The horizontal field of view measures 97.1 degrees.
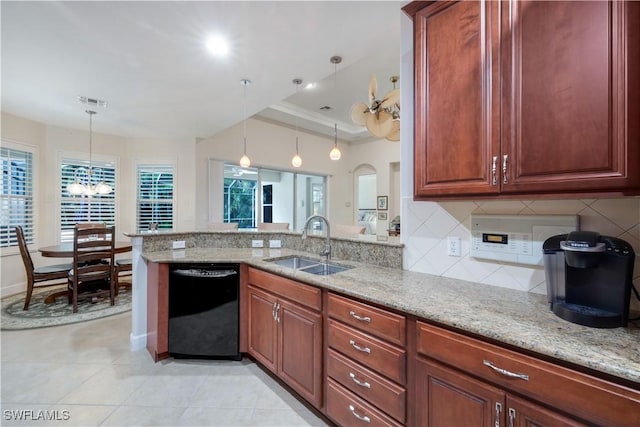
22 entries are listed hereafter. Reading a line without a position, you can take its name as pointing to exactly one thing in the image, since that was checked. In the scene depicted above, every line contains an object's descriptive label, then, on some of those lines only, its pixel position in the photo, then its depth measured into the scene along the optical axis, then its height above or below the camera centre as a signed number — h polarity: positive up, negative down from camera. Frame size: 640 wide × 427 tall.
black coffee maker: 0.99 -0.24
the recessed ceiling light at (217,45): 2.40 +1.50
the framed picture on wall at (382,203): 6.96 +0.32
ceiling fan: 3.11 +1.15
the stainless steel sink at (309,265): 2.14 -0.40
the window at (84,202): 4.83 +0.23
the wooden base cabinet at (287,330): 1.68 -0.77
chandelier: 4.26 +0.61
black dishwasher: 2.24 -0.75
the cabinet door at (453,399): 1.00 -0.70
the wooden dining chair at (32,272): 3.47 -0.73
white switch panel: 1.32 -0.09
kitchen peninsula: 0.81 -0.44
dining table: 3.47 -0.46
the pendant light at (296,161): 4.51 +0.87
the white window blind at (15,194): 4.09 +0.31
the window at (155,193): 5.43 +0.42
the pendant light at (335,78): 2.79 +1.55
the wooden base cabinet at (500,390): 0.80 -0.57
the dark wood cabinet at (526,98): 0.95 +0.47
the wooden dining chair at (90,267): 3.38 -0.66
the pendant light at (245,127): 3.21 +1.51
